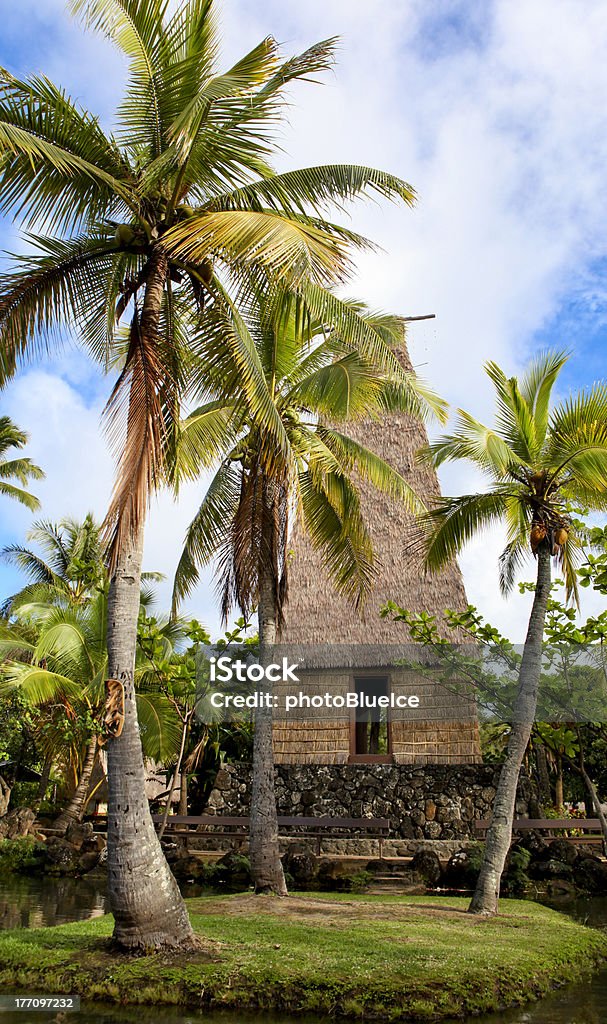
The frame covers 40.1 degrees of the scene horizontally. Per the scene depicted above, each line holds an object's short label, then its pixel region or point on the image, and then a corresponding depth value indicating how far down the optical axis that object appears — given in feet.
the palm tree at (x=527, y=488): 30.04
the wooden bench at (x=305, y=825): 44.52
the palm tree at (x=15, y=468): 76.79
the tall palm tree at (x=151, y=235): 20.66
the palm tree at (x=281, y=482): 31.55
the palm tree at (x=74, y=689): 49.08
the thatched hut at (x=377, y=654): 49.11
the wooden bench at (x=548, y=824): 42.29
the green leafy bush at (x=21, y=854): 45.52
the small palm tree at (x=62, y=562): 72.28
